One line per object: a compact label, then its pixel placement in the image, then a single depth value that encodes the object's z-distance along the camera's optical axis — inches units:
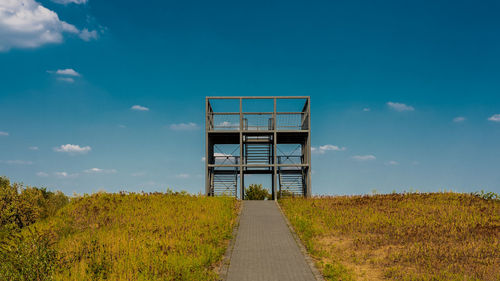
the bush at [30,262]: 303.7
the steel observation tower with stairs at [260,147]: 979.3
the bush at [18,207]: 629.3
